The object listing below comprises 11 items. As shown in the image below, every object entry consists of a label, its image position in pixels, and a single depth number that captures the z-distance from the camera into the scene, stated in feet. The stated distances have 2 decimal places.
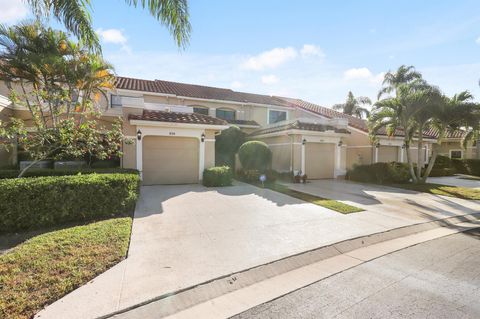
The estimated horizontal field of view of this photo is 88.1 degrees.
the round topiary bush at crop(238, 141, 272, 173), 50.98
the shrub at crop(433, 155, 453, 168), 75.58
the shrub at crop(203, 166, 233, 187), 42.52
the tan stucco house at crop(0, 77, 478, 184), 42.37
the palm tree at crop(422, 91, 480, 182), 44.55
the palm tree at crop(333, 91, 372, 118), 116.89
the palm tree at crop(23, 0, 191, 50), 20.58
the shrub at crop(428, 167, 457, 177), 68.03
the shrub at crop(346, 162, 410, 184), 51.12
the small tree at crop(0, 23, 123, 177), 25.93
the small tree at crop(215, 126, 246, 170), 59.16
